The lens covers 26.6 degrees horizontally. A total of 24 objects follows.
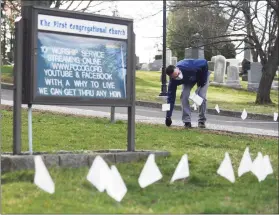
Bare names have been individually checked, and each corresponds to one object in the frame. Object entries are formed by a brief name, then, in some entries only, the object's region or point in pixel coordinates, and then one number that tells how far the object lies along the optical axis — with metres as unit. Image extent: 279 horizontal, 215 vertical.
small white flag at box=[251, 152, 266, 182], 5.94
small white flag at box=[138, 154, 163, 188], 5.42
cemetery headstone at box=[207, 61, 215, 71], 42.08
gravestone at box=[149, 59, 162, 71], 55.40
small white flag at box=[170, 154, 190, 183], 5.66
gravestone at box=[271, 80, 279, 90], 38.70
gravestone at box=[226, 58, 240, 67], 40.93
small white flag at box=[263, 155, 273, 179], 6.03
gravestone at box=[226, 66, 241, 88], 34.66
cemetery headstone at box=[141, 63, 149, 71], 56.91
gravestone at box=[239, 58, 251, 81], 48.94
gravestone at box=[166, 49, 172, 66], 44.64
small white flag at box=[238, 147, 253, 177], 6.00
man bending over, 10.17
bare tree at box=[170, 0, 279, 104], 22.58
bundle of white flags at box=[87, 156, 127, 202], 5.14
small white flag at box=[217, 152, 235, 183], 5.78
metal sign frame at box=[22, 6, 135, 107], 6.02
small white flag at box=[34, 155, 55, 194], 5.02
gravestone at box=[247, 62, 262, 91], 34.06
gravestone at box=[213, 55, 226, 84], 34.88
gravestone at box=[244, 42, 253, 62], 53.44
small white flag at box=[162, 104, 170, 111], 10.01
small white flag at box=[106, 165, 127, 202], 5.09
